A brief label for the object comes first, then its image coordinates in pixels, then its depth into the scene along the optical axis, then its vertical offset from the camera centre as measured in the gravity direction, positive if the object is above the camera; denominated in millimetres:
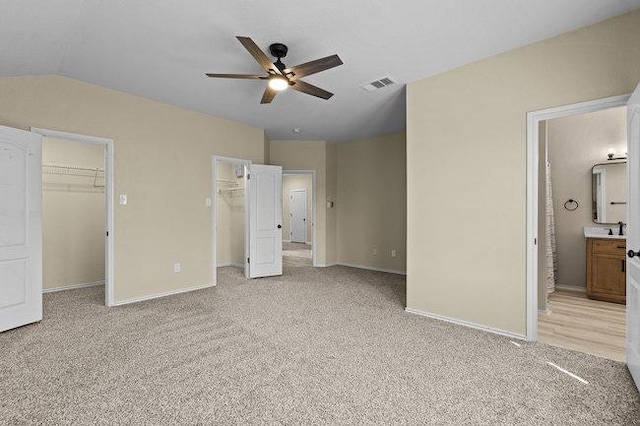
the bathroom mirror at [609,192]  4281 +282
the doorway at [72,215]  4559 -40
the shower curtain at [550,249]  3967 -502
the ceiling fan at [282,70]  2414 +1210
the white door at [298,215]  10766 -96
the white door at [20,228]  2990 -154
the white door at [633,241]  2039 -199
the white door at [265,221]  5379 -153
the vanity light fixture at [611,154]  4327 +818
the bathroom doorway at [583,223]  3617 -154
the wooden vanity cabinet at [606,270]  3895 -744
